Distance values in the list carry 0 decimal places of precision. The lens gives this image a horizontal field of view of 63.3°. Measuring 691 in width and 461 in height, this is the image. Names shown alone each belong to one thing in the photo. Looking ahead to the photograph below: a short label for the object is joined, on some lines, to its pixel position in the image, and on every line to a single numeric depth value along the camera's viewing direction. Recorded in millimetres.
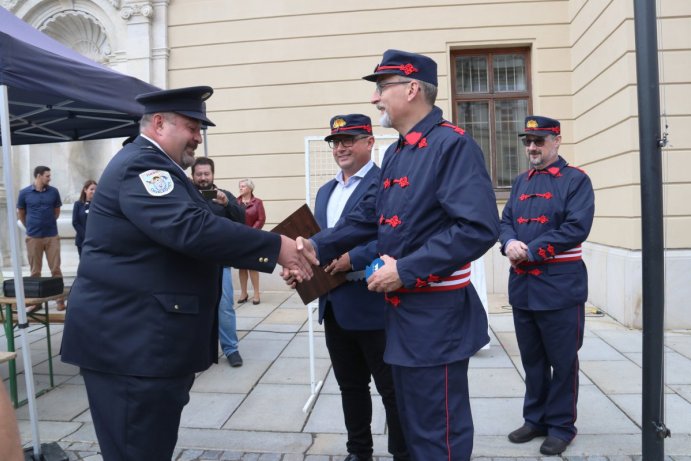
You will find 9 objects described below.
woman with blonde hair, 8164
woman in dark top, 7758
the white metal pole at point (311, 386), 4118
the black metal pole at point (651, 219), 2598
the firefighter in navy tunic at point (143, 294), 2088
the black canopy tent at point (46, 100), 3492
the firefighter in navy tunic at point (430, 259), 2111
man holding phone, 4941
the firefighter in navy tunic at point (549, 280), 3361
